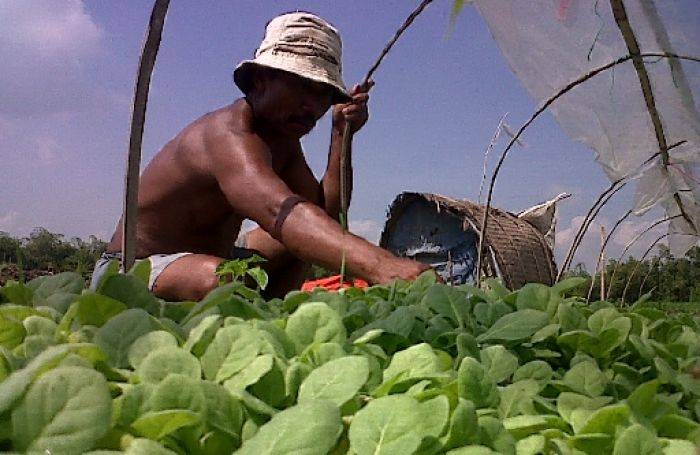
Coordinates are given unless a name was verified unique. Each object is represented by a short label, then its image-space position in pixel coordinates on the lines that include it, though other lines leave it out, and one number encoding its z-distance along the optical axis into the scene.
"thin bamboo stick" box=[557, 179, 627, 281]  3.15
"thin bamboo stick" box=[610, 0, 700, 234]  2.24
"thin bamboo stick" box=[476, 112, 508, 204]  3.30
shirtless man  1.84
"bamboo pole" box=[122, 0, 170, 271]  1.08
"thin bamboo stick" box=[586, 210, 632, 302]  3.78
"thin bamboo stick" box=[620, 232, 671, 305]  4.45
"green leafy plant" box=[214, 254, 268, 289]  1.00
